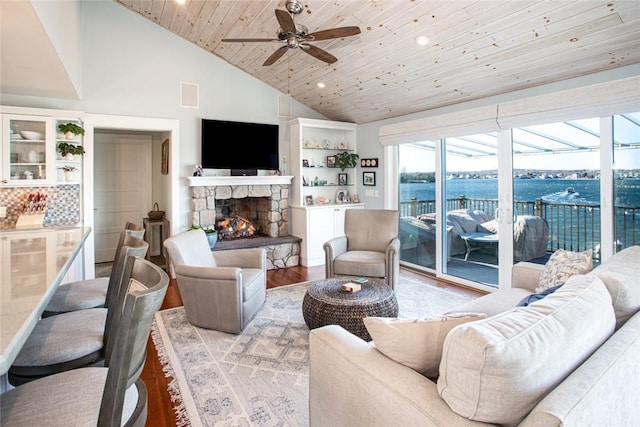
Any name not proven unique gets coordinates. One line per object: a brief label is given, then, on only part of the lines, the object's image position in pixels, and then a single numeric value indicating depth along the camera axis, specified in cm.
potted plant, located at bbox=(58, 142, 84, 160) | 424
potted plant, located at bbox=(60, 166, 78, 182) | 432
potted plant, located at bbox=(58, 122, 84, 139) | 421
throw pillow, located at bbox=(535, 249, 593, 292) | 241
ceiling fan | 290
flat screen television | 534
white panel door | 616
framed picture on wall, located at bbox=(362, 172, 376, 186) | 620
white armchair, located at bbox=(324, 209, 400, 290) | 409
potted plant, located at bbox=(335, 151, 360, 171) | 631
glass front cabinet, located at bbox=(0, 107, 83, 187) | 389
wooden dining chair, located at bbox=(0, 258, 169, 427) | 102
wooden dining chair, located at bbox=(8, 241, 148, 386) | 142
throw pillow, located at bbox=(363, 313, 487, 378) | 132
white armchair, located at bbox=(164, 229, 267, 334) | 313
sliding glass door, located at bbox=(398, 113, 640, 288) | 343
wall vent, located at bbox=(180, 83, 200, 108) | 519
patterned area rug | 215
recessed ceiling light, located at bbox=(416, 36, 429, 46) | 362
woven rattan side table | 282
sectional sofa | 101
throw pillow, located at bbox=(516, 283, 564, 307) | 197
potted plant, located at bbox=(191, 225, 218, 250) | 507
